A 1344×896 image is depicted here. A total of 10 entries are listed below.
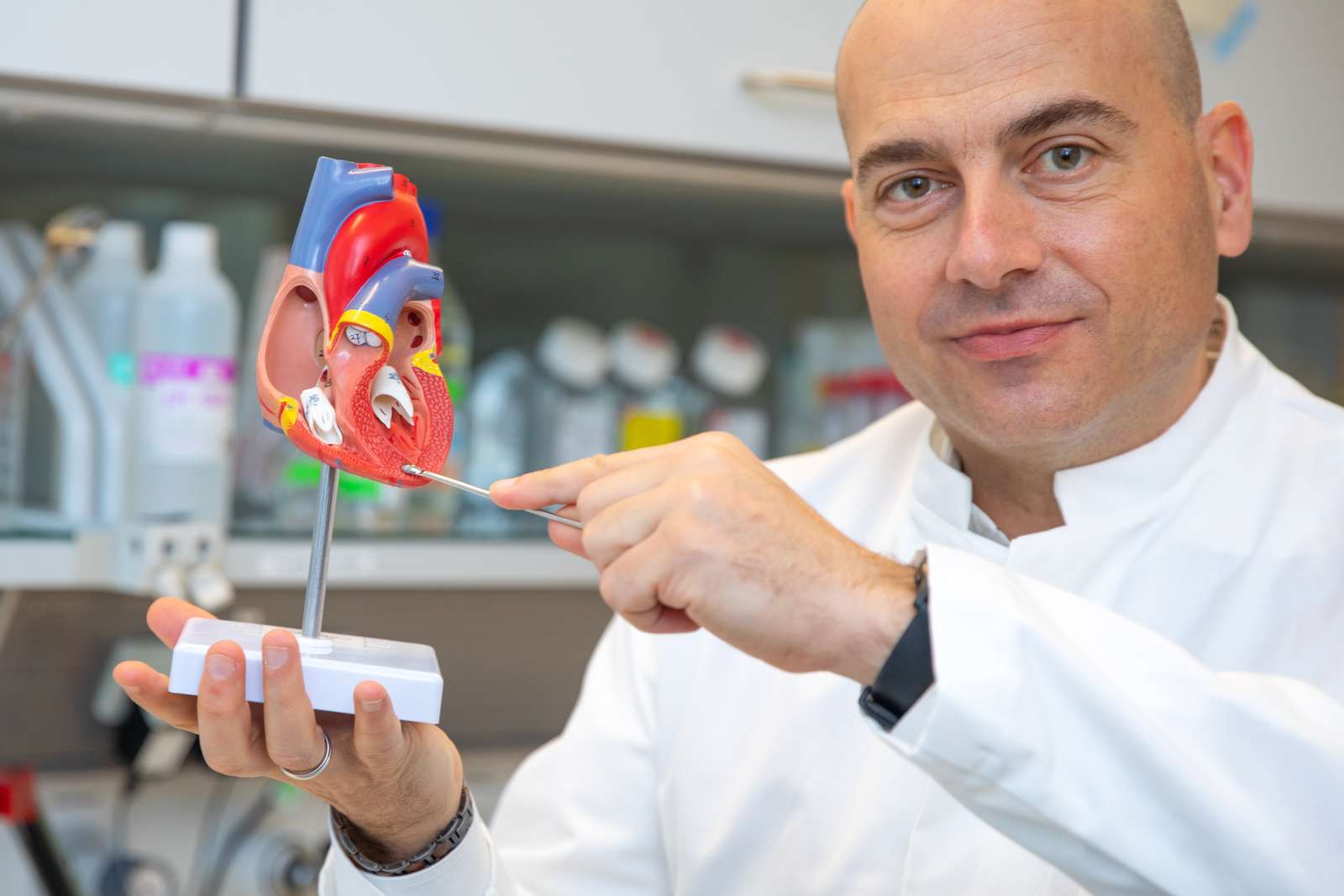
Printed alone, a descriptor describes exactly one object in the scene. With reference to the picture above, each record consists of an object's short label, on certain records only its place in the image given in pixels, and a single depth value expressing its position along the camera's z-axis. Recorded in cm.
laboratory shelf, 115
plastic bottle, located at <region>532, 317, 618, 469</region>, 154
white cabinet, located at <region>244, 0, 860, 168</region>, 116
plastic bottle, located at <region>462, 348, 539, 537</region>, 147
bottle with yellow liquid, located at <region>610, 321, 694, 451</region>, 156
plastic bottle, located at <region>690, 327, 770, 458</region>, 162
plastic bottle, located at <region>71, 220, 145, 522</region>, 130
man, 69
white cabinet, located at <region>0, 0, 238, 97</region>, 106
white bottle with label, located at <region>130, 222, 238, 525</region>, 119
